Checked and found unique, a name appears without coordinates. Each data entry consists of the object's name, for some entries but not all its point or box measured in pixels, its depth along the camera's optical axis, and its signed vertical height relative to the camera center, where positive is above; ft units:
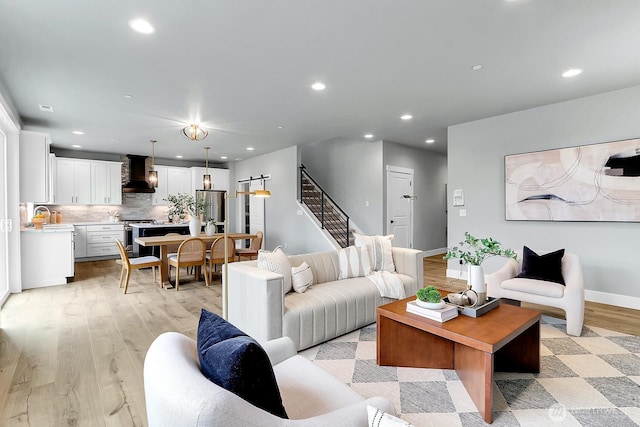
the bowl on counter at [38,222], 17.35 -0.51
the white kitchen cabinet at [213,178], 29.89 +3.30
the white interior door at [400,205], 23.41 +0.54
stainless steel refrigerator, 30.76 +1.02
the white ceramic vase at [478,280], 8.23 -1.76
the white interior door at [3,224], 13.99 -0.51
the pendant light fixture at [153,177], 21.07 +2.34
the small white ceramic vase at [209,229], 19.34 -1.01
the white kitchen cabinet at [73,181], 24.26 +2.40
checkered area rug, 6.24 -3.97
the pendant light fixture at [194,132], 16.94 +4.31
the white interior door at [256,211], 27.89 +0.12
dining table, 16.44 -1.62
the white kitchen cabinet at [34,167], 15.93 +2.33
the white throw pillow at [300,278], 10.11 -2.11
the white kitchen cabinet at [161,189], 28.63 +2.11
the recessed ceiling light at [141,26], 7.96 +4.75
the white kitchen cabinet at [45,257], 16.31 -2.35
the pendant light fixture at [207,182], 22.83 +2.18
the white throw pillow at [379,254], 12.48 -1.64
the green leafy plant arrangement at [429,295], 7.61 -2.00
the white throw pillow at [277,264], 9.64 -1.56
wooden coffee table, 6.57 -3.17
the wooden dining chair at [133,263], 15.49 -2.53
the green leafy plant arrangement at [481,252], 8.16 -1.06
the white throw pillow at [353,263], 11.94 -1.91
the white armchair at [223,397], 2.72 -1.80
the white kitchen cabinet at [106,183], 25.68 +2.44
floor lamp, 9.57 -2.31
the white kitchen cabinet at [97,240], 24.48 -2.16
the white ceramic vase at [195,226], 18.69 -0.80
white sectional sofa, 8.54 -2.68
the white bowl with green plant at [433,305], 7.48 -2.18
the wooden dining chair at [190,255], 16.01 -2.20
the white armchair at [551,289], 9.93 -2.60
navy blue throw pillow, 3.18 -1.63
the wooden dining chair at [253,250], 19.94 -2.42
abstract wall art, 12.58 +1.23
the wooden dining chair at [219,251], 16.89 -2.08
